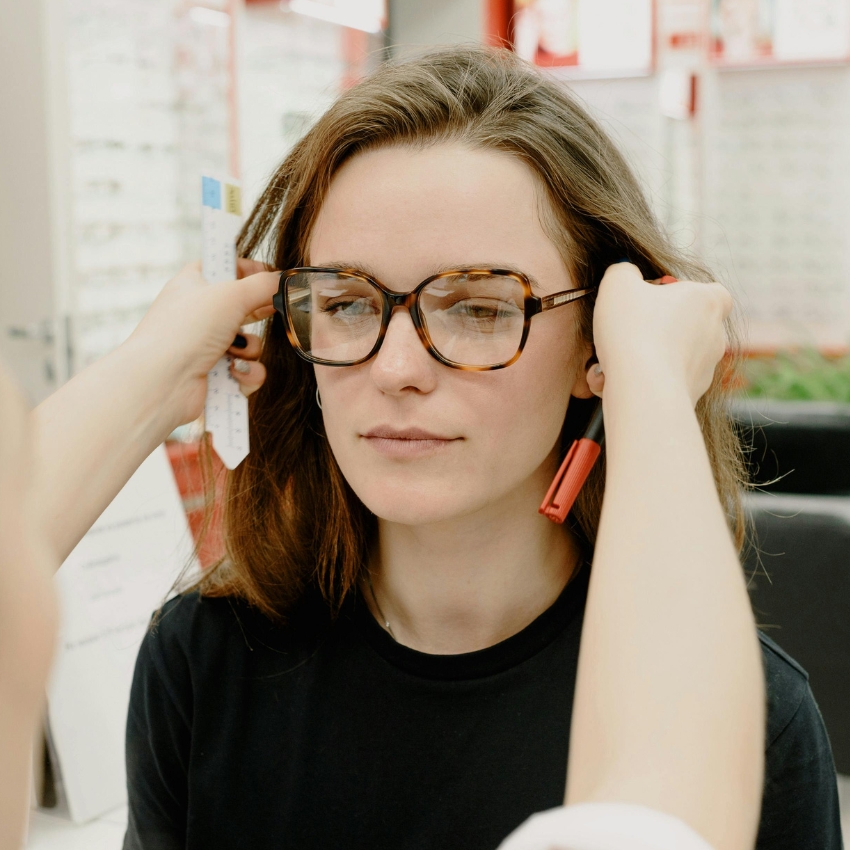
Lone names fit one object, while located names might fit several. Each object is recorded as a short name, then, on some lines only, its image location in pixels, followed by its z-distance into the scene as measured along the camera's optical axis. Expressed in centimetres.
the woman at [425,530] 111
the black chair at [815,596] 179
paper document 151
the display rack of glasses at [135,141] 297
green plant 397
